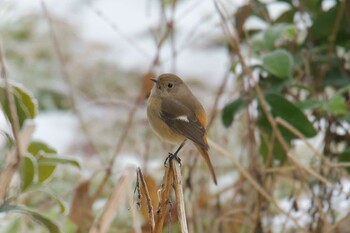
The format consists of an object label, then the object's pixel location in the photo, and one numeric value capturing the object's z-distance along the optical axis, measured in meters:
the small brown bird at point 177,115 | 6.01
